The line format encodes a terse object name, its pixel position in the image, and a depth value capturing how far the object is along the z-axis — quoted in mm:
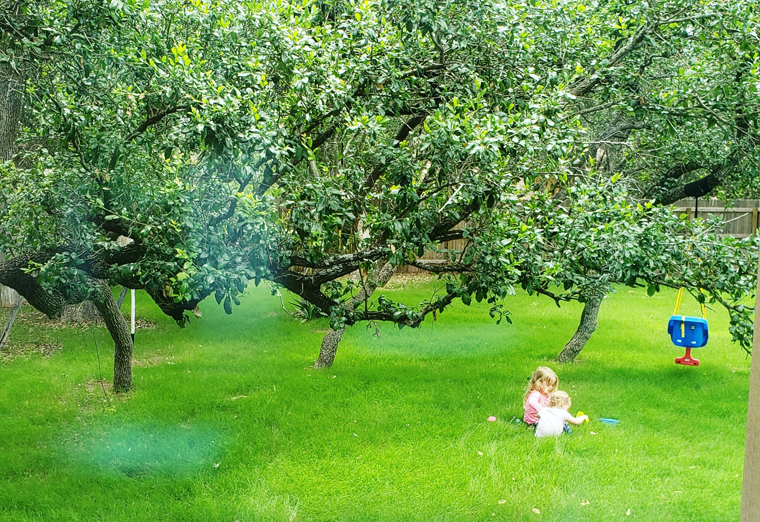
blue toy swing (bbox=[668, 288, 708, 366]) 8539
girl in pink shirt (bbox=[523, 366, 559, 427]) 6941
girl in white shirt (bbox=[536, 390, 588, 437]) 6688
